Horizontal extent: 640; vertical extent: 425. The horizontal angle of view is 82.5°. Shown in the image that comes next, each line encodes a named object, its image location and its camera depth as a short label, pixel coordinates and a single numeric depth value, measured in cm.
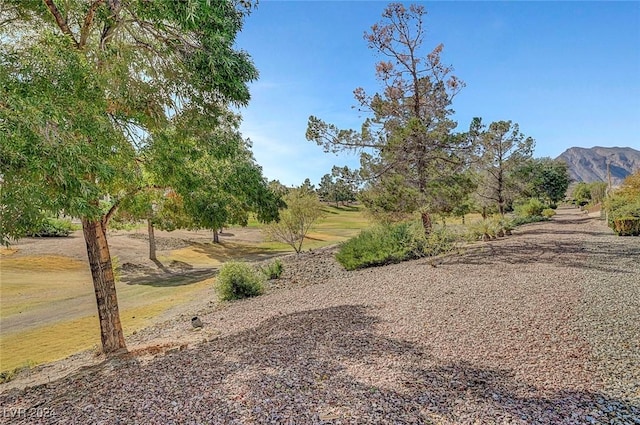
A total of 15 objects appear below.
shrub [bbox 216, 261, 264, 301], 1280
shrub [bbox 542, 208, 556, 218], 3728
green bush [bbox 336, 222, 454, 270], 1516
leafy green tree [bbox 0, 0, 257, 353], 408
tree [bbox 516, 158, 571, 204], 5847
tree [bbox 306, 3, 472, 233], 1622
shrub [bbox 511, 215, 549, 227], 3107
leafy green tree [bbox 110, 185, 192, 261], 789
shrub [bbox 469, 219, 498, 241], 2028
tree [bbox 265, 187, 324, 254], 2312
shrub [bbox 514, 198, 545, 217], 3588
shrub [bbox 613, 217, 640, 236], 1836
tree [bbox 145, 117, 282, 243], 661
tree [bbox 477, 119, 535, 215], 2623
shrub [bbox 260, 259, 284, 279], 1646
